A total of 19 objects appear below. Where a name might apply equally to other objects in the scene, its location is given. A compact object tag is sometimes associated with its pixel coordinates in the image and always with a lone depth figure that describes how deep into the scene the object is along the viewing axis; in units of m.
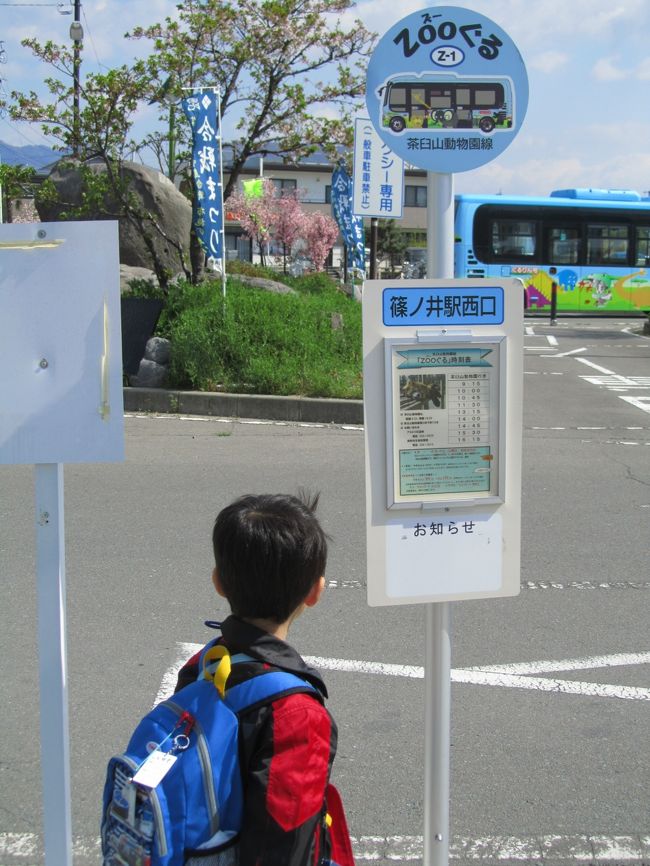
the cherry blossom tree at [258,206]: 19.54
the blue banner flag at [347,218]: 18.52
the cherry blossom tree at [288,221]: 42.12
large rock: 15.08
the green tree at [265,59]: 11.46
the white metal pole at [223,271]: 11.32
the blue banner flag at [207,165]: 10.99
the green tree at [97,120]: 11.07
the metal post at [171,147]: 11.71
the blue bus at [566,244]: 23.17
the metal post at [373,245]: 16.86
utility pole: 11.18
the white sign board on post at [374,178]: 11.12
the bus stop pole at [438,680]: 2.24
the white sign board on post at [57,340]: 1.95
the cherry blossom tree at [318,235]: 43.25
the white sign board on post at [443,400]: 2.16
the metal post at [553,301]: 23.61
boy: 1.53
